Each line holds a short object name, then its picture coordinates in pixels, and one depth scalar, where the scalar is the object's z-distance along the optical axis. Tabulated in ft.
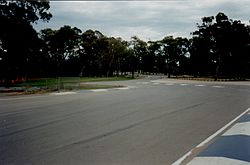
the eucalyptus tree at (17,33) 121.29
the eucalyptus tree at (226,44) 214.07
